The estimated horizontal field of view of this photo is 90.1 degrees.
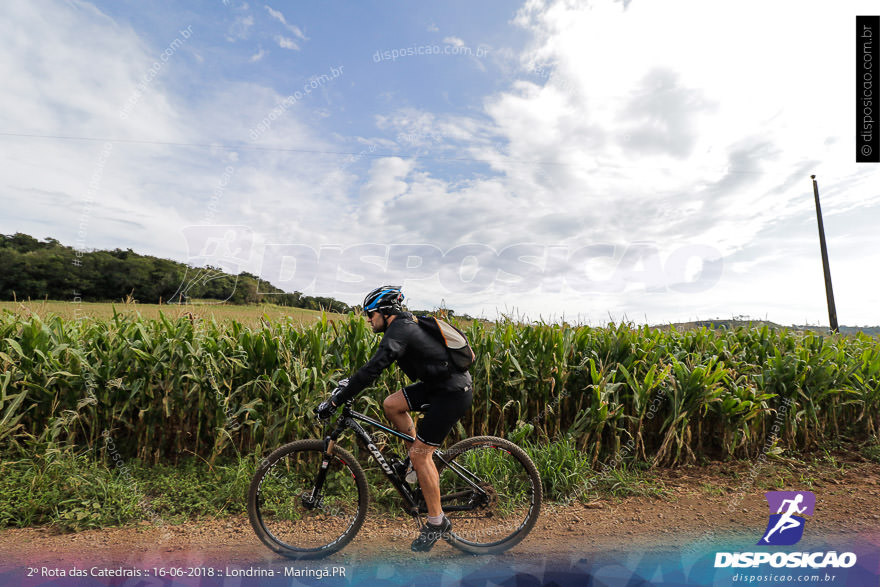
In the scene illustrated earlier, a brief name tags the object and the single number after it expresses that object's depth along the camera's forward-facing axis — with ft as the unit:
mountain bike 12.12
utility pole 66.44
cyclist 11.29
